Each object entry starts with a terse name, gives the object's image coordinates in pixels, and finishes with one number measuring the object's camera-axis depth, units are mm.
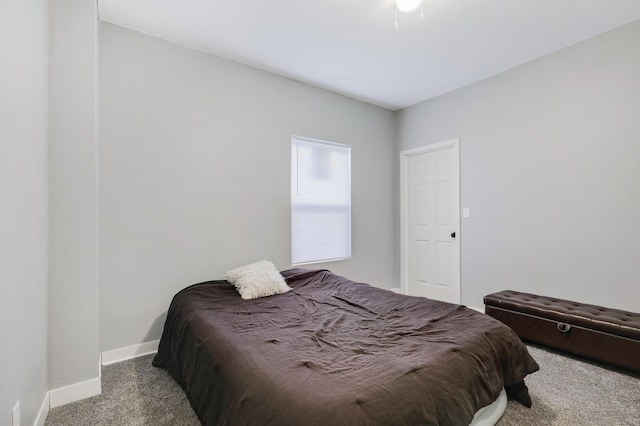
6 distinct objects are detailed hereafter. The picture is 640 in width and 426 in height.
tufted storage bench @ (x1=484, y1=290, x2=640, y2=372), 2072
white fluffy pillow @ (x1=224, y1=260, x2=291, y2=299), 2430
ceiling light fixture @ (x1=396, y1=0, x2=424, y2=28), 2104
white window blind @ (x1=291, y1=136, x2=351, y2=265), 3404
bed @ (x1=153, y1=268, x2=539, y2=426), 1067
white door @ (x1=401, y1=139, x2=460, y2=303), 3672
